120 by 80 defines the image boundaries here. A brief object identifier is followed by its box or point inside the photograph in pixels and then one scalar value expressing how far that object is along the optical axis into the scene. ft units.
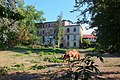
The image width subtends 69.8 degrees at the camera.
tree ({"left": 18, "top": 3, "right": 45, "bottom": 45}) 88.49
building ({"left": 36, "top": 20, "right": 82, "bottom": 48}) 113.78
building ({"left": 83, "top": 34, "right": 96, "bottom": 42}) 120.43
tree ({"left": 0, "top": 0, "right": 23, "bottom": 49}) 7.04
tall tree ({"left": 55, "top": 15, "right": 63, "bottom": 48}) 101.74
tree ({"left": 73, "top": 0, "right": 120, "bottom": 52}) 12.40
